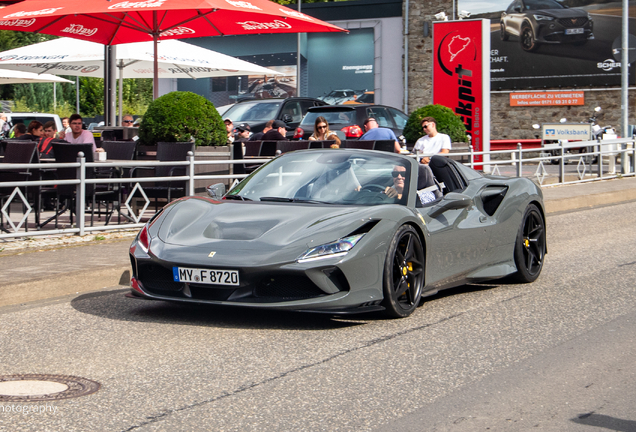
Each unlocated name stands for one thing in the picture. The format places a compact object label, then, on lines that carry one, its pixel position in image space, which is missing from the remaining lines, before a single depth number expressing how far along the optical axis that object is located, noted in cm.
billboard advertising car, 3484
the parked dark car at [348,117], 1975
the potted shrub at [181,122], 1286
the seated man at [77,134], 1366
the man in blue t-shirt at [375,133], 1555
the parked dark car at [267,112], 2122
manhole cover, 443
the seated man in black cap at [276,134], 1636
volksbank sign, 2861
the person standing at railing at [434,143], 1434
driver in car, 688
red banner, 2150
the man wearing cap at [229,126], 1888
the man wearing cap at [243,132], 1955
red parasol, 1344
